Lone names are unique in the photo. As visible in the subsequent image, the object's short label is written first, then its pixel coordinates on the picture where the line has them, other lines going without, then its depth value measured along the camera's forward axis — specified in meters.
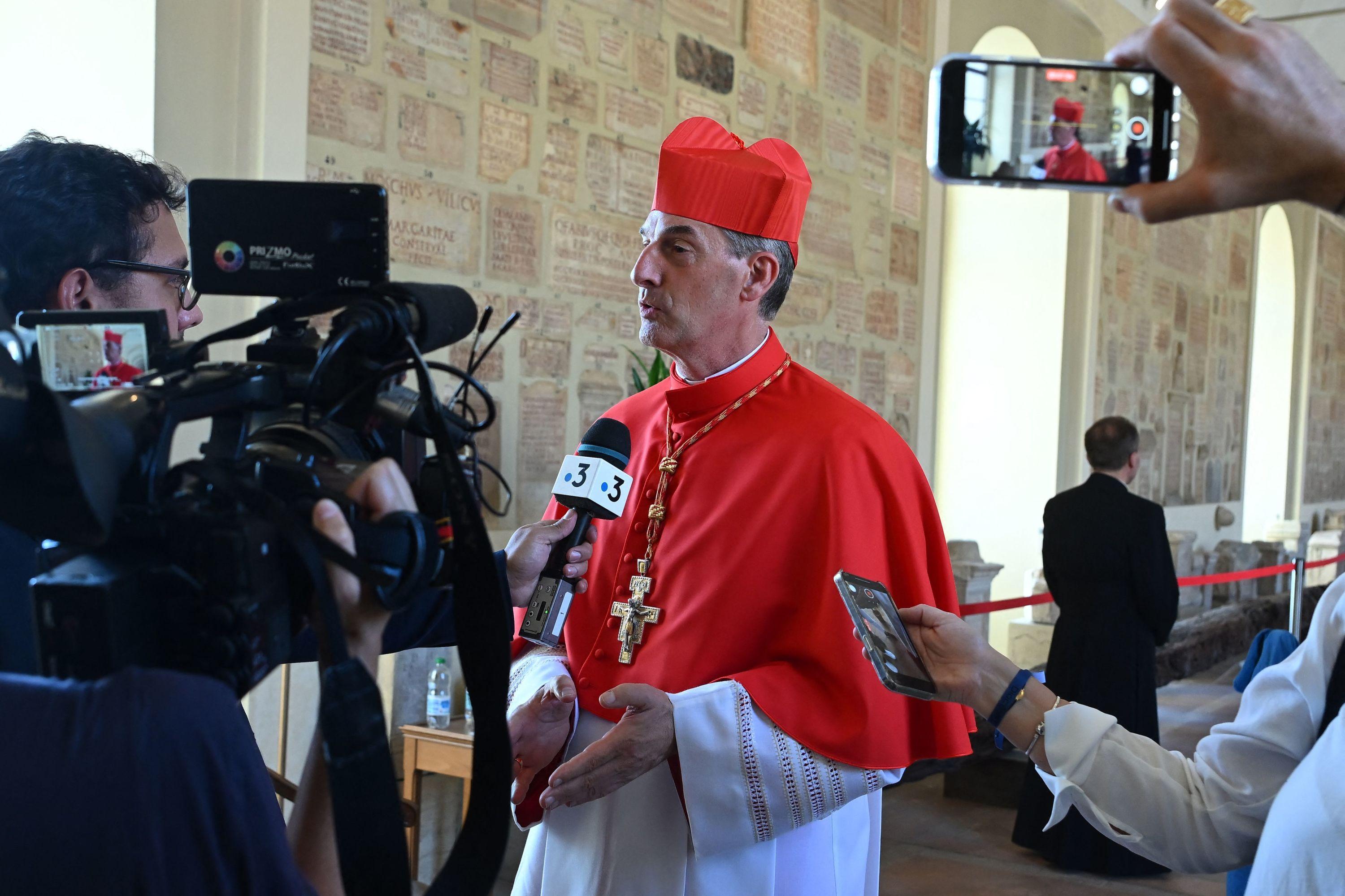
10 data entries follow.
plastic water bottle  3.96
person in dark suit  5.09
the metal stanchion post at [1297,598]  5.73
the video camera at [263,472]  0.82
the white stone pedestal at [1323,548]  12.59
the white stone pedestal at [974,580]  6.86
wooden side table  3.83
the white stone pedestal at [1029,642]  7.93
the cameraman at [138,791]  0.84
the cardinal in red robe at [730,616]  1.88
